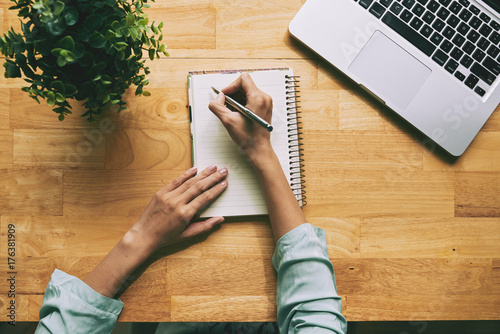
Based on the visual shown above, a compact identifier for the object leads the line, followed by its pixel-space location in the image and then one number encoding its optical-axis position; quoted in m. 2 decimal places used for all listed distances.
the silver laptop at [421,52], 0.77
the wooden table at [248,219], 0.78
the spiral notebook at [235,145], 0.78
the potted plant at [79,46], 0.53
